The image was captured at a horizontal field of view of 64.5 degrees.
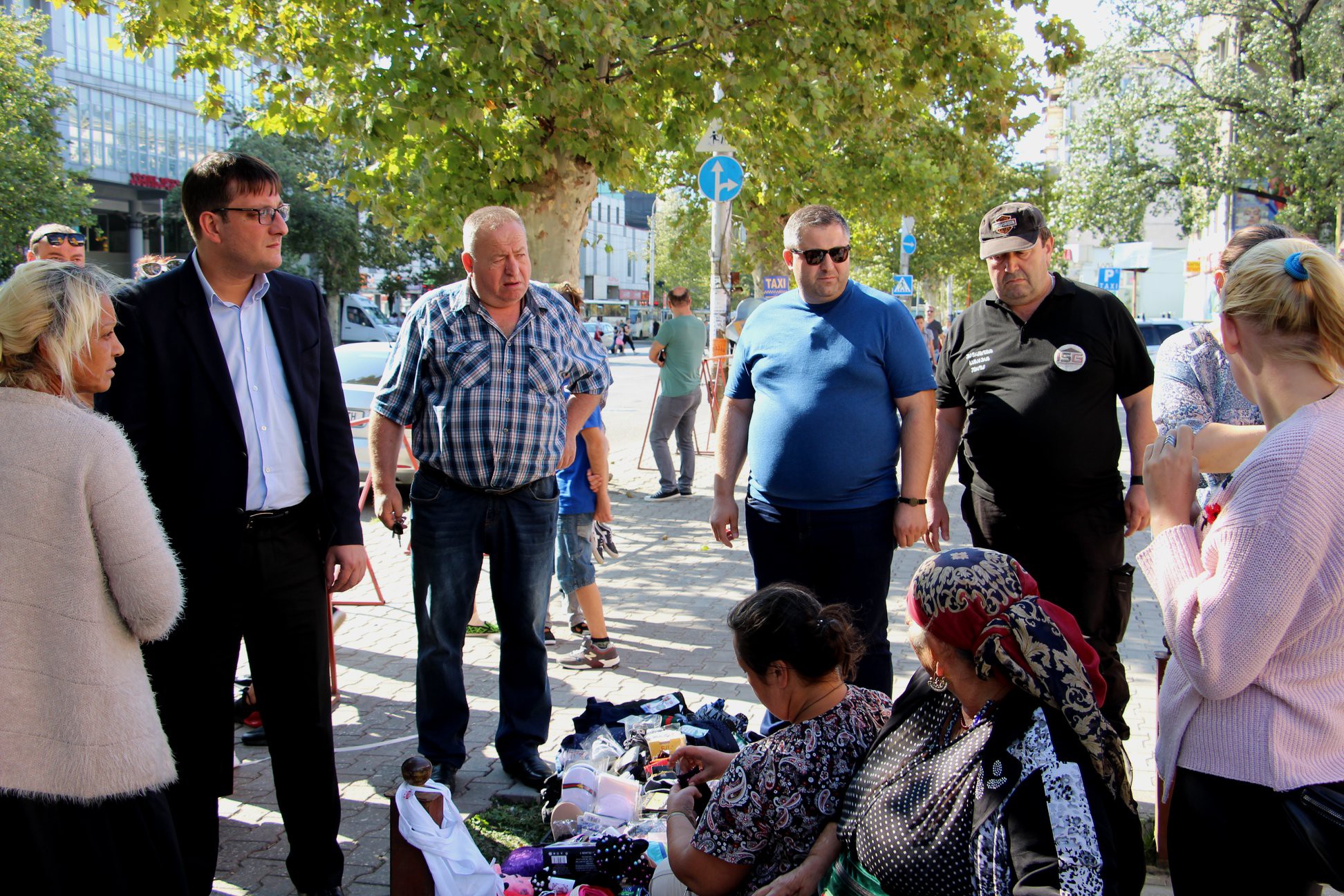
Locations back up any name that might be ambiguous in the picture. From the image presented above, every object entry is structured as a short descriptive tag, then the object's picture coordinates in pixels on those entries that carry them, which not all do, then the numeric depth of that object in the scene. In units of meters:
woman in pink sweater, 2.01
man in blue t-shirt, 4.03
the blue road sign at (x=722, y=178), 10.46
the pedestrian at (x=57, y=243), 5.34
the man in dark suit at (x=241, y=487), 3.24
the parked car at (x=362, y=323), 35.16
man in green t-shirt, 10.98
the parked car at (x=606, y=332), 47.38
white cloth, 3.04
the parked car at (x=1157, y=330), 21.11
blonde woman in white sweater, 2.38
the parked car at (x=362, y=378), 10.54
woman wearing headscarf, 2.05
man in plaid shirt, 4.11
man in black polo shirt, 4.04
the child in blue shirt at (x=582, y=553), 5.83
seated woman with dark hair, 2.67
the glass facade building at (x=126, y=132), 42.53
